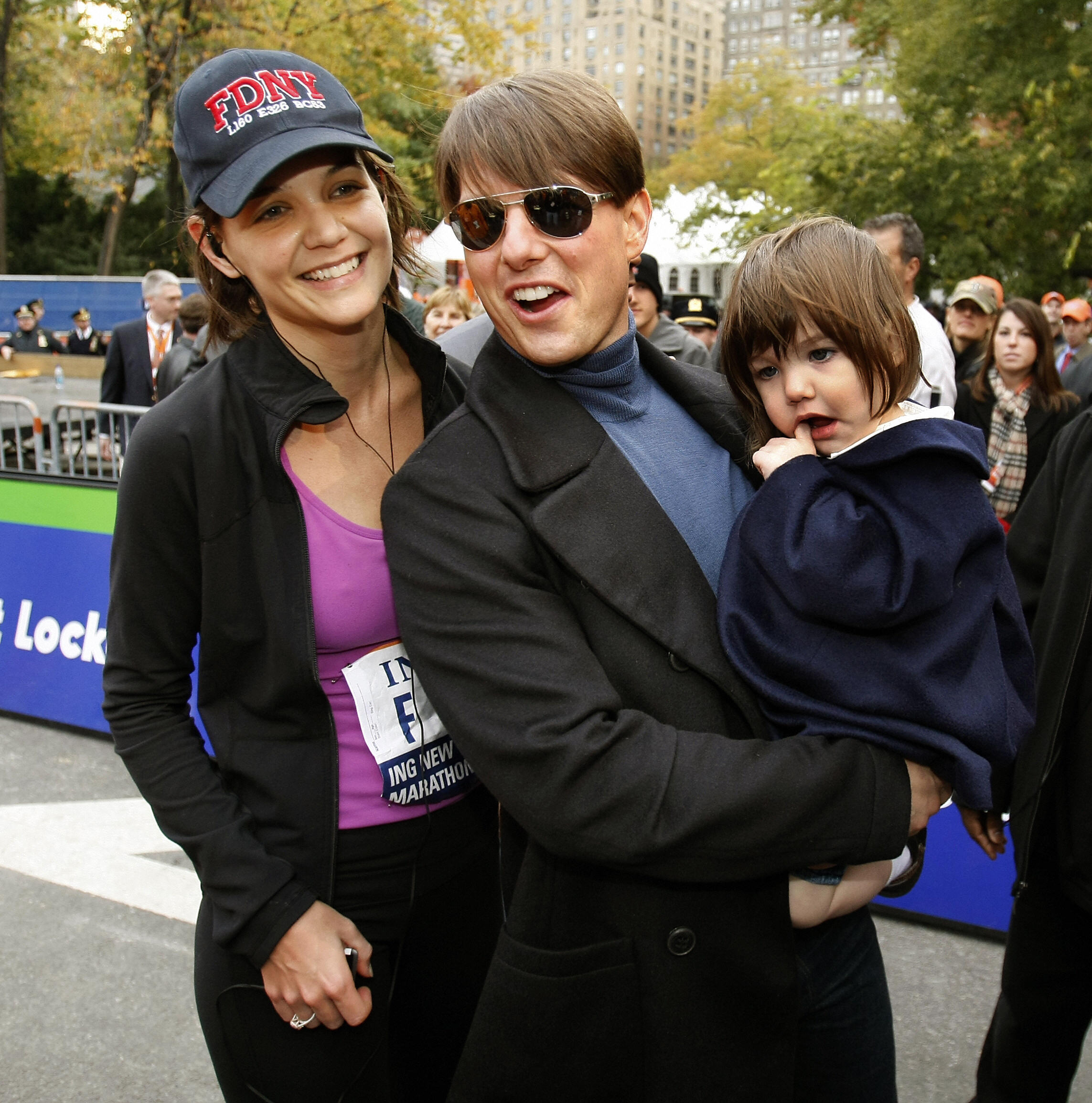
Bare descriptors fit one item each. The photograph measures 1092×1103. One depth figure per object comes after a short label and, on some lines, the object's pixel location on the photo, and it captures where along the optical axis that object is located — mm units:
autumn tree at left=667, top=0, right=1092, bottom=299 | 19062
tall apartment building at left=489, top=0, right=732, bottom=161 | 151875
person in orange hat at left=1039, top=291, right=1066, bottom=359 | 14227
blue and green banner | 5020
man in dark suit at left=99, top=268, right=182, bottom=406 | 8781
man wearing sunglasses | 1438
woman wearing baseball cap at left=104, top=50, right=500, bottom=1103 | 1725
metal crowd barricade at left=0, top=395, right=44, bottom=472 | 6945
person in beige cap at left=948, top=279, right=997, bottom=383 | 8078
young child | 1486
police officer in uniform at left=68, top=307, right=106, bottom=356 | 21734
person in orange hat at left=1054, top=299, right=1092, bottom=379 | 10562
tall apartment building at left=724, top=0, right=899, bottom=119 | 160375
